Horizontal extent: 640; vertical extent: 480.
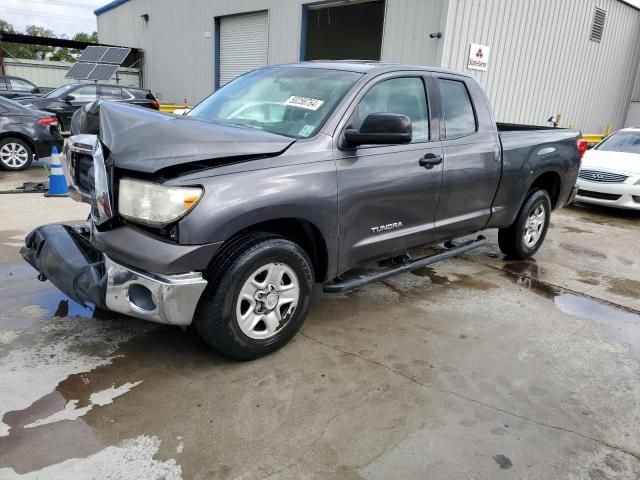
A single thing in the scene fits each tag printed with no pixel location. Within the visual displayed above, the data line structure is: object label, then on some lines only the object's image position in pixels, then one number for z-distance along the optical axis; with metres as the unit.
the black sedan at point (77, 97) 13.57
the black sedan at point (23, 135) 9.28
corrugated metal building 10.66
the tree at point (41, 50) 54.88
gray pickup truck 2.74
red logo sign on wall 10.63
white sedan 8.56
